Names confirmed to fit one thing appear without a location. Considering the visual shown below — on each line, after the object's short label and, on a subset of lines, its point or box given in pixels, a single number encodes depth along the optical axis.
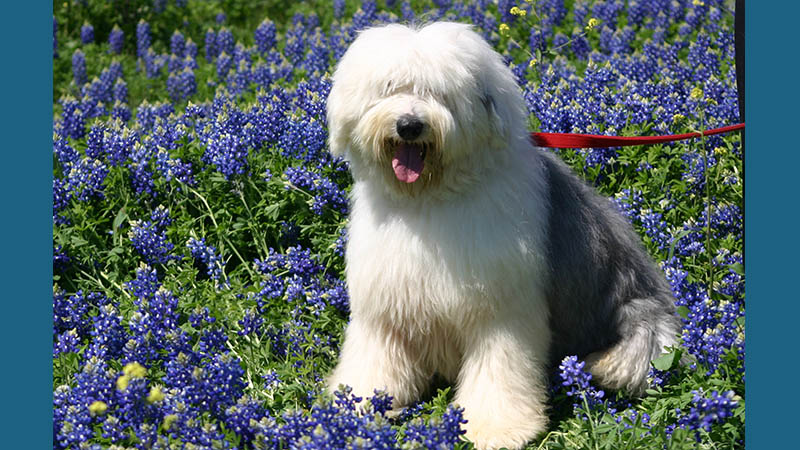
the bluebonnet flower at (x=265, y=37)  8.28
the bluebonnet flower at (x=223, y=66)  7.87
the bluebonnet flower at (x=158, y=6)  9.55
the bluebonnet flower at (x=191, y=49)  8.58
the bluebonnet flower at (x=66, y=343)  4.22
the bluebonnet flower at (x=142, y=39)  8.82
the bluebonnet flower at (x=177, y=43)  8.79
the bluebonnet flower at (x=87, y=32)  8.84
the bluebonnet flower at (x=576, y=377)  3.53
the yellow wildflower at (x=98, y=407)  3.10
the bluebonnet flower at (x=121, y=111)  6.89
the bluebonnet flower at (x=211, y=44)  8.65
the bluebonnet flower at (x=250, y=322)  4.42
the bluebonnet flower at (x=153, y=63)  8.29
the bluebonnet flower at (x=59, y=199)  5.03
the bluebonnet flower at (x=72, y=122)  6.38
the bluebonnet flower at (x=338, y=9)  8.93
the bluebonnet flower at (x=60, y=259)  4.85
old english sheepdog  3.56
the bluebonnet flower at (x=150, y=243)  4.85
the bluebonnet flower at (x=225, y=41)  8.52
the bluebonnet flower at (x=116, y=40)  8.77
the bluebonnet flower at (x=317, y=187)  4.91
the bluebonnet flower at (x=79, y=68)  8.14
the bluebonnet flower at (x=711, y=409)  3.15
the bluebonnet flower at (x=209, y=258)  4.86
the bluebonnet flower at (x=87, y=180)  5.11
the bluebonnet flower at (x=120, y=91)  7.57
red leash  4.38
